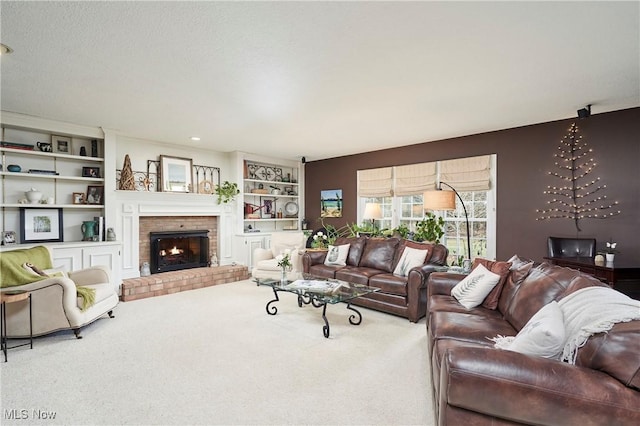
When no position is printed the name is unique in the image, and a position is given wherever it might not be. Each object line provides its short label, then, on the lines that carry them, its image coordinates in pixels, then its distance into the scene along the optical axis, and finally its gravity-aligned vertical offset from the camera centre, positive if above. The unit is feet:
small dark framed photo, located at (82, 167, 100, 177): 16.20 +2.08
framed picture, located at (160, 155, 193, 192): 18.84 +2.33
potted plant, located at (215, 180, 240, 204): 20.80 +1.28
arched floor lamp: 13.79 +0.43
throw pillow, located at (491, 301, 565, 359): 4.94 -2.06
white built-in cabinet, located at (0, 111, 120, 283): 14.05 +1.59
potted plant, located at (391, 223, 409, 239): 18.23 -1.24
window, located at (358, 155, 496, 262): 16.56 -0.50
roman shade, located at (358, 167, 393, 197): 20.51 +1.88
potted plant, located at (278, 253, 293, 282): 13.60 -2.29
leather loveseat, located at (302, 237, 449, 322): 12.33 -2.83
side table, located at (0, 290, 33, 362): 9.14 -2.99
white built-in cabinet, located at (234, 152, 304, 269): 21.68 +0.82
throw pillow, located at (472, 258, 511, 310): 9.20 -2.27
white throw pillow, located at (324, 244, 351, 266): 16.44 -2.37
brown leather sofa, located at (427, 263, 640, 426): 4.01 -2.37
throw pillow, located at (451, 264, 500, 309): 9.20 -2.31
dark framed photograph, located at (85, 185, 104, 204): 16.25 +0.89
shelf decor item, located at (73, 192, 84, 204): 15.90 +0.73
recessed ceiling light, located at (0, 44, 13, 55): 7.91 +4.17
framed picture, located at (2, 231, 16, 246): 13.86 -1.10
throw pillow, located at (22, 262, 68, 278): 10.85 -2.16
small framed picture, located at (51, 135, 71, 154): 15.36 +3.38
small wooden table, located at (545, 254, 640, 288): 10.58 -2.09
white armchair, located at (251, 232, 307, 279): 17.35 -2.54
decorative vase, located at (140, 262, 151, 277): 17.93 -3.31
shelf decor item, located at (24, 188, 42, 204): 14.21 +0.76
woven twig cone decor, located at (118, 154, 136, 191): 17.10 +1.85
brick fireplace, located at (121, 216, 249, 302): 15.87 -3.56
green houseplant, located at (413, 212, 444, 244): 16.37 -1.09
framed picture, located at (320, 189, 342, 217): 23.37 +0.59
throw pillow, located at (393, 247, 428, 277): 13.48 -2.18
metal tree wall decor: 13.35 +0.93
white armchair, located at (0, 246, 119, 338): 10.09 -3.00
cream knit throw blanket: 4.70 -1.67
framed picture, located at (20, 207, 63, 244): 14.37 -0.59
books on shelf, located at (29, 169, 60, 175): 14.46 +1.90
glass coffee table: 11.23 -3.03
